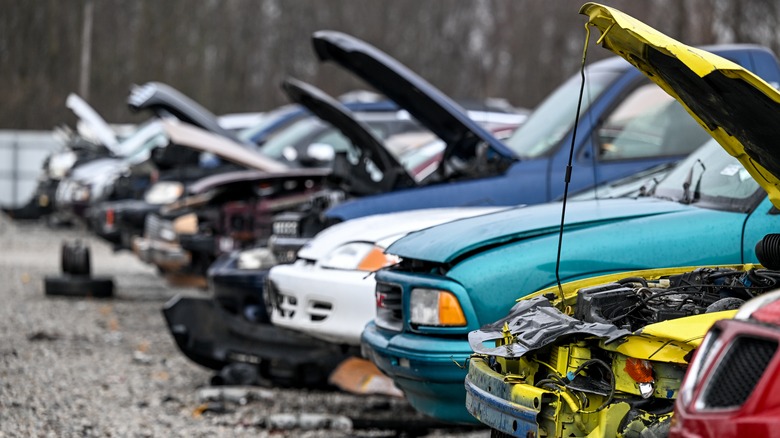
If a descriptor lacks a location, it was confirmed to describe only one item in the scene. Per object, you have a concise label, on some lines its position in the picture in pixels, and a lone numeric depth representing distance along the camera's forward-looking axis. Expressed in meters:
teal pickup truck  9.51
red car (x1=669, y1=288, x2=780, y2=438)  5.04
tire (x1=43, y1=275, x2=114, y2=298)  23.90
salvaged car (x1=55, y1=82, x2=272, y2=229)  24.49
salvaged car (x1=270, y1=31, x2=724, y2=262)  14.31
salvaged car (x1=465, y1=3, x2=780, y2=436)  6.93
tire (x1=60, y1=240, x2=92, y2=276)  23.90
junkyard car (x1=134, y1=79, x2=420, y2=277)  16.18
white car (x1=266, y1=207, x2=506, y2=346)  11.56
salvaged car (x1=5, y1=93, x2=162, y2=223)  34.09
